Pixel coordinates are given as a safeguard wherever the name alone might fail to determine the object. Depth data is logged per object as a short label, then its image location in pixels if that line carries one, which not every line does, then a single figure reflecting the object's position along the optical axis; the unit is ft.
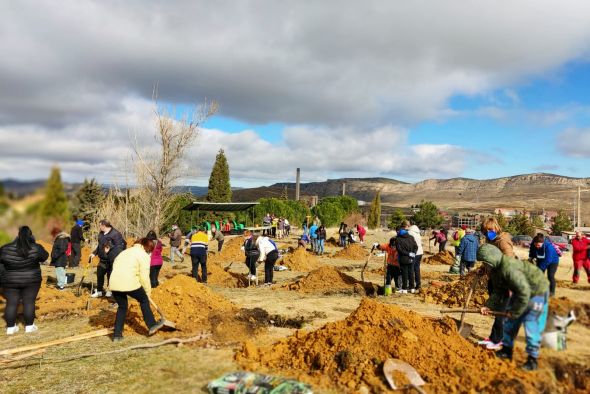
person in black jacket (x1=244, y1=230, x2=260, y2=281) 39.91
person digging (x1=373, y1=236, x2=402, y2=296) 37.11
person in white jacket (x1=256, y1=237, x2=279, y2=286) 39.45
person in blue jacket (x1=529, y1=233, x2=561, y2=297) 31.58
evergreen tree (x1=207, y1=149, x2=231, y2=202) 141.79
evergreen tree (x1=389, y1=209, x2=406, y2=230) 197.49
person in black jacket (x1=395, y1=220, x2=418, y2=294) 35.68
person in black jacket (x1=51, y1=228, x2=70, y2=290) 33.33
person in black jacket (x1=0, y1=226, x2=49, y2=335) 21.89
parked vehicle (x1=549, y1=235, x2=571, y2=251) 113.99
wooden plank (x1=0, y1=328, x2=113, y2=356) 19.75
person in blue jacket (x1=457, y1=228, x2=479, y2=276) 42.91
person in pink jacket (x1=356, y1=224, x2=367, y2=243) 88.11
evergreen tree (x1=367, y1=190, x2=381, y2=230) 183.32
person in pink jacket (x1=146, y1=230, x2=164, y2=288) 34.55
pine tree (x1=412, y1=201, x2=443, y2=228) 227.61
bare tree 67.97
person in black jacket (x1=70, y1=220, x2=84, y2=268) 45.75
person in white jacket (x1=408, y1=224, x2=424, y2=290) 37.94
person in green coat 16.52
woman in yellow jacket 21.58
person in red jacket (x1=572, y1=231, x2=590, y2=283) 37.04
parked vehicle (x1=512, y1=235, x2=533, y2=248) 114.36
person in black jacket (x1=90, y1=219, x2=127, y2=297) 29.25
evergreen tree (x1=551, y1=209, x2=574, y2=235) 185.68
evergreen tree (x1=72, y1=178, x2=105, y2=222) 61.06
